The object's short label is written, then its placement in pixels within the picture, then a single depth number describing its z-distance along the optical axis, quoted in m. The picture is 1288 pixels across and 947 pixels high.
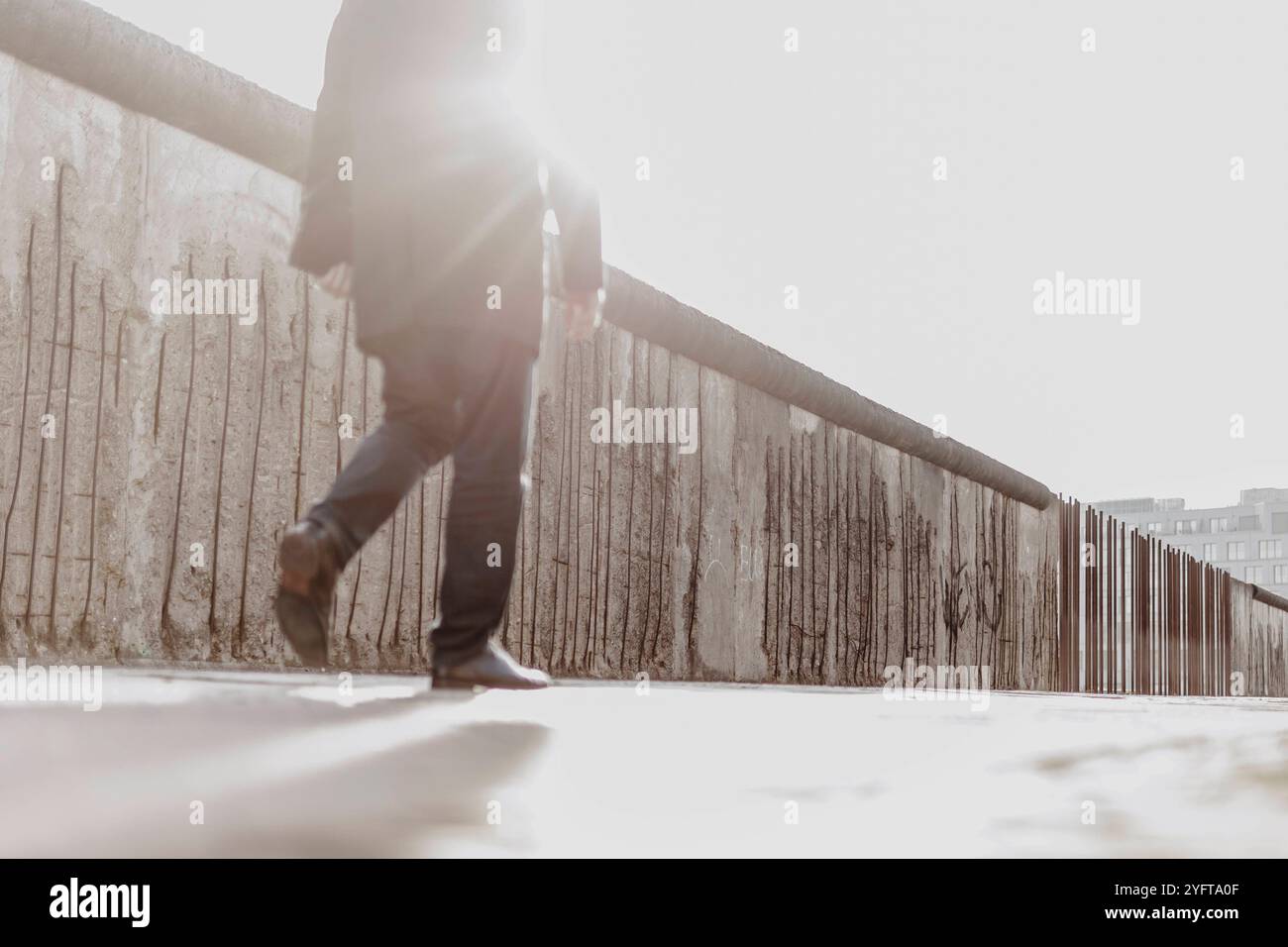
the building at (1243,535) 89.44
